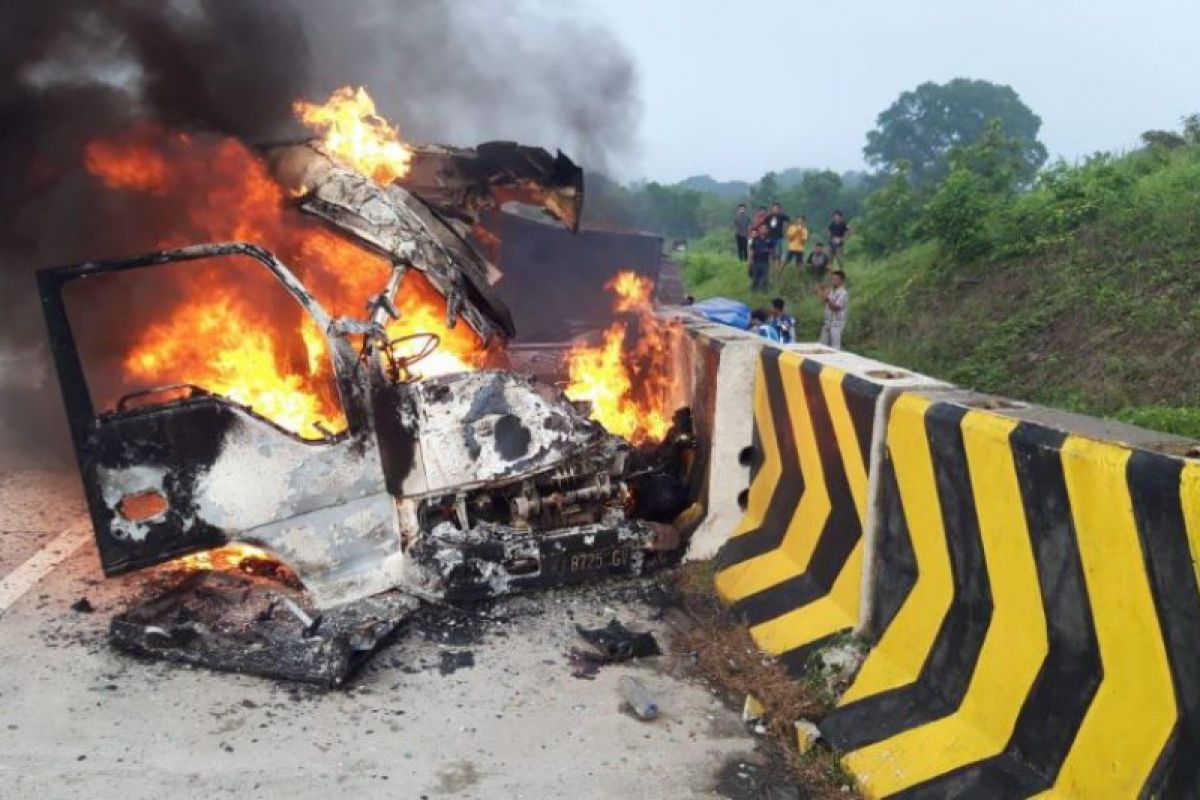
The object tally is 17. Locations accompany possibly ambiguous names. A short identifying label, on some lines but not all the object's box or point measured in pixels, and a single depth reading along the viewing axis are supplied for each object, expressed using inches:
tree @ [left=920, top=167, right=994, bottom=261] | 444.1
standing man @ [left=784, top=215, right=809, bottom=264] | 714.2
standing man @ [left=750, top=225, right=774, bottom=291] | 679.7
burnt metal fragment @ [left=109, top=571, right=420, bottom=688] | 169.5
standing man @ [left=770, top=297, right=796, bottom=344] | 421.4
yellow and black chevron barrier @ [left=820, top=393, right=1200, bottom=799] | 100.9
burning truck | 183.9
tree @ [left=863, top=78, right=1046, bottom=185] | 2598.4
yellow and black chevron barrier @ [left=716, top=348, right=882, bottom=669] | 167.5
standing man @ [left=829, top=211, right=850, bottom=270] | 703.1
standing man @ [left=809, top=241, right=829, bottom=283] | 657.0
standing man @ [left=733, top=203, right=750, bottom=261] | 844.6
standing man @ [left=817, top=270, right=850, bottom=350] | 449.4
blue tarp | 473.3
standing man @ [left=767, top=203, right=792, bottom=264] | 682.2
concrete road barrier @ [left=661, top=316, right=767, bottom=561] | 217.8
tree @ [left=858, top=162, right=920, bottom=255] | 661.9
